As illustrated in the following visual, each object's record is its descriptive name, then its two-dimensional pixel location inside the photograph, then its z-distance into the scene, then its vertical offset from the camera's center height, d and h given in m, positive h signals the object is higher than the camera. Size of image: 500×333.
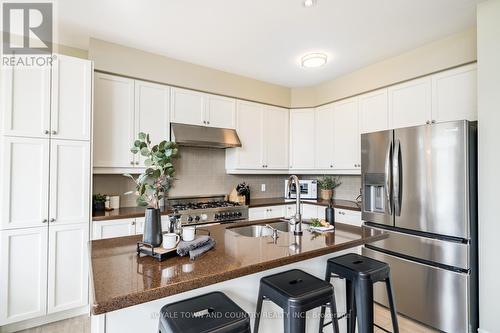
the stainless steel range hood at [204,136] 3.16 +0.43
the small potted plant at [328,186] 3.97 -0.26
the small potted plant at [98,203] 2.73 -0.37
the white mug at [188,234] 1.51 -0.39
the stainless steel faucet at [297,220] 1.84 -0.37
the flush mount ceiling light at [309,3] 2.08 +1.37
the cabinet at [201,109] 3.24 +0.81
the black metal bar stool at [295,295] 1.26 -0.66
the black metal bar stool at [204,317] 1.05 -0.64
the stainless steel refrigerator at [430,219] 2.10 -0.45
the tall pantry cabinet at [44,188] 2.16 -0.17
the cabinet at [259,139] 3.79 +0.47
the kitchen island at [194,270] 1.00 -0.47
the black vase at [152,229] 1.39 -0.33
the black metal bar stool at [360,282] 1.53 -0.71
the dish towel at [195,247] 1.35 -0.43
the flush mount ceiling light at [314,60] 2.95 +1.28
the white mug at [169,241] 1.38 -0.39
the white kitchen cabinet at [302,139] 4.12 +0.50
